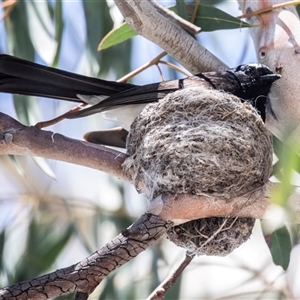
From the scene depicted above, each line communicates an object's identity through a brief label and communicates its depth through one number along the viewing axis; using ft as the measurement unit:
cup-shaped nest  13.67
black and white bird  15.90
